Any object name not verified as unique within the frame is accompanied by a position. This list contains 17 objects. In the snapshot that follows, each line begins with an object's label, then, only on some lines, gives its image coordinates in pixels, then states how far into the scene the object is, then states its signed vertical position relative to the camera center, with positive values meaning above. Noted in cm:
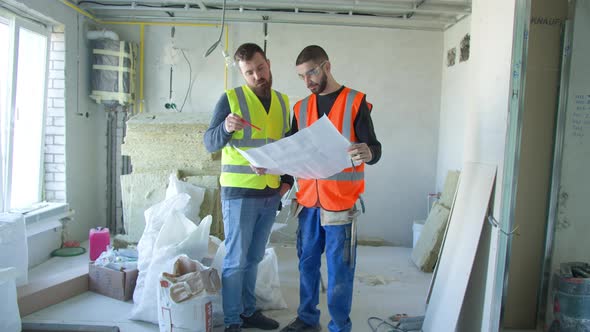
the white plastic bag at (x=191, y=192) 328 -49
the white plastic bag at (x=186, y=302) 206 -85
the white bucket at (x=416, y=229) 406 -88
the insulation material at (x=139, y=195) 370 -59
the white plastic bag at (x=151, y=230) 261 -66
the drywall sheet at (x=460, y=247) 194 -53
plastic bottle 347 -95
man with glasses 197 -25
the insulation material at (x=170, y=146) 378 -14
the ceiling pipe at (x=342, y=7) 378 +122
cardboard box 279 -105
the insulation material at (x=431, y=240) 362 -89
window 328 +14
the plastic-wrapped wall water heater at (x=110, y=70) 409 +58
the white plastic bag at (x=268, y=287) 264 -98
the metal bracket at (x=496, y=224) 175 -35
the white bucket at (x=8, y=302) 216 -94
